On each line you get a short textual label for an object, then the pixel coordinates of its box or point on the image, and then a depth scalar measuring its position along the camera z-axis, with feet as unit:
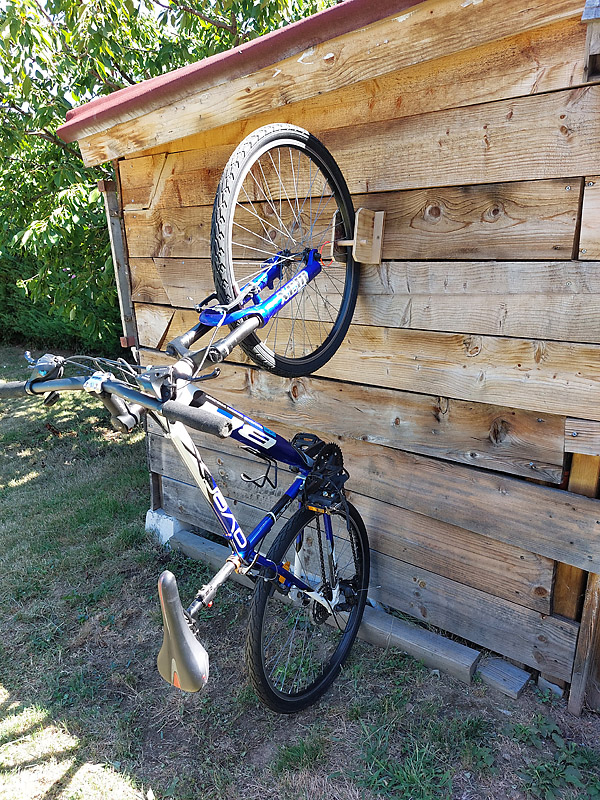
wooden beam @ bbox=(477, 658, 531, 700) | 8.07
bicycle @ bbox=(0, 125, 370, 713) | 5.80
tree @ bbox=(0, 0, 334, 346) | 13.51
